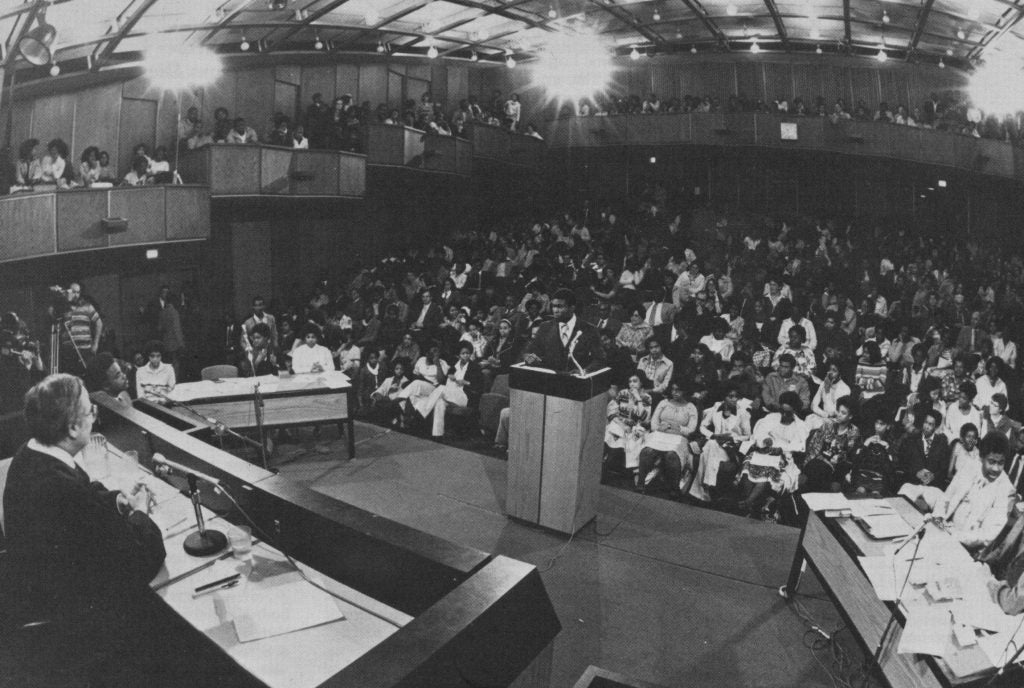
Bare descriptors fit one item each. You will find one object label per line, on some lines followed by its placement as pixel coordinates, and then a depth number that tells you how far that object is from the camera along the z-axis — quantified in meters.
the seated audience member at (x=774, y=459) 5.03
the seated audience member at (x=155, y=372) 6.25
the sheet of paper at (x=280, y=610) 2.01
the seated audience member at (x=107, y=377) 4.85
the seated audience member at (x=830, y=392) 6.16
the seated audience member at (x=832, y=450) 5.14
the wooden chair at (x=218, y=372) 6.48
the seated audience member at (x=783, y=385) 6.20
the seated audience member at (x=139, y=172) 9.48
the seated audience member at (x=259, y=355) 7.80
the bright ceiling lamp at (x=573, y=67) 14.77
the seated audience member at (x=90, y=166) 8.91
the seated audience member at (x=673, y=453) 5.31
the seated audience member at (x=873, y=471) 5.06
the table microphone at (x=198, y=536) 2.41
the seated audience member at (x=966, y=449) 4.96
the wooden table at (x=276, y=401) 5.67
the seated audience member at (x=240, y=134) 10.45
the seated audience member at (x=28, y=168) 7.99
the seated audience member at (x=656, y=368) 6.53
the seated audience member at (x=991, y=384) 6.27
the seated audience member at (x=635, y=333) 8.02
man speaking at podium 4.50
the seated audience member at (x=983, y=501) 3.51
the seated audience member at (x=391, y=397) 7.16
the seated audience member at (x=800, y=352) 6.91
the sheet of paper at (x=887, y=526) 3.26
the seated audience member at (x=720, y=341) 7.54
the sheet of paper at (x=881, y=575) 2.79
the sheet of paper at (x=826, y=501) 3.52
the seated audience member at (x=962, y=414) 5.62
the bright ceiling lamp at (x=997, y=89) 14.97
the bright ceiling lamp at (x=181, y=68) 10.38
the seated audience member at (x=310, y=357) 7.20
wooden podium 4.24
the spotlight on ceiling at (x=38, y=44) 5.40
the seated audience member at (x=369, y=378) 7.56
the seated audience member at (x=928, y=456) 5.13
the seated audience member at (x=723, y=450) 5.27
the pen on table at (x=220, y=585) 2.23
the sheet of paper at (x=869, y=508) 3.47
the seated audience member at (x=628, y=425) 5.64
